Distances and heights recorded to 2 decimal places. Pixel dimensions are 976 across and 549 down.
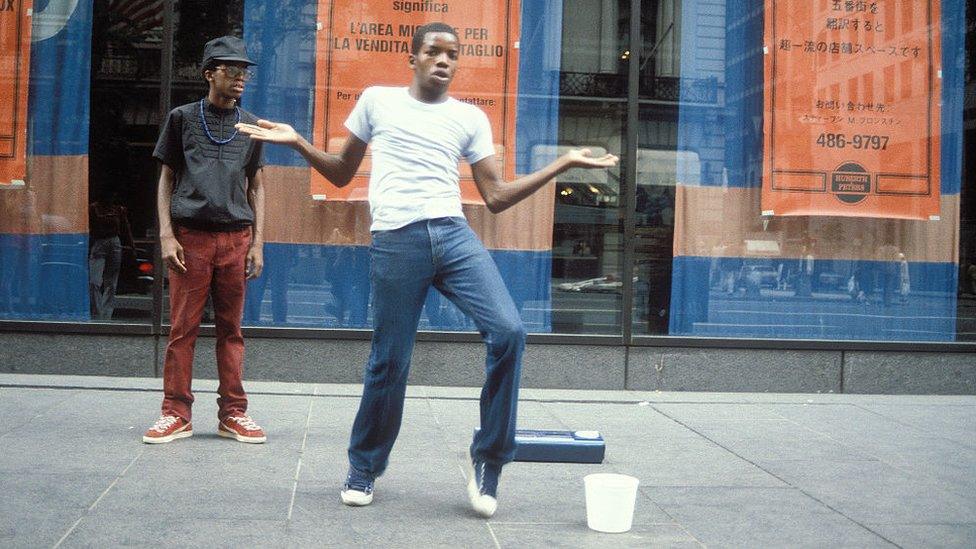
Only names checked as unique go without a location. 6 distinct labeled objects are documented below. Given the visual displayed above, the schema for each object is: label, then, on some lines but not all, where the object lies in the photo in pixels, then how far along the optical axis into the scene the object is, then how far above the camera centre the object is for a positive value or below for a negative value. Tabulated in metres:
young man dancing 4.29 +0.18
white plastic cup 4.09 -0.81
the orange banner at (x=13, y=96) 7.90 +1.32
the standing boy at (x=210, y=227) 5.57 +0.27
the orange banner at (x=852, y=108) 8.28 +1.46
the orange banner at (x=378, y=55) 8.03 +1.72
